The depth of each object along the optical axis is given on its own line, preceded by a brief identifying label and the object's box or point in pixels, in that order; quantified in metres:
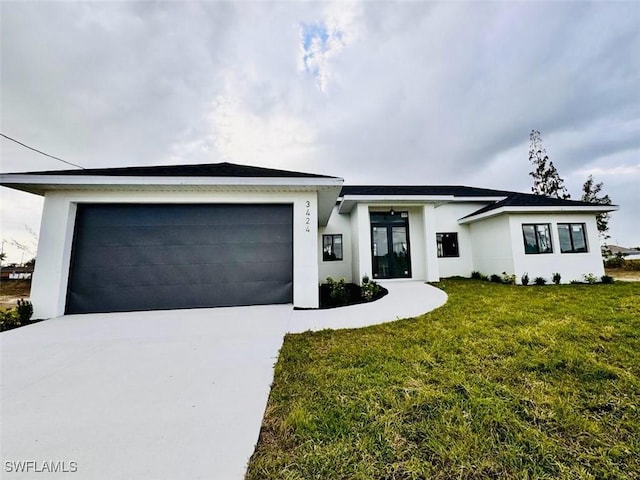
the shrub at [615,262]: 14.80
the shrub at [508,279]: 9.43
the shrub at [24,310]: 5.30
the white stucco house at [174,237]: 5.79
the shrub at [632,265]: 13.71
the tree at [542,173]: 18.12
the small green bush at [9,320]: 5.04
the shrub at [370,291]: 7.48
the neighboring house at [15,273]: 13.62
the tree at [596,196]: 16.95
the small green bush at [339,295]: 7.50
